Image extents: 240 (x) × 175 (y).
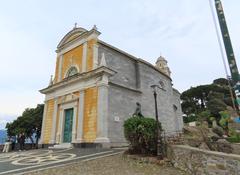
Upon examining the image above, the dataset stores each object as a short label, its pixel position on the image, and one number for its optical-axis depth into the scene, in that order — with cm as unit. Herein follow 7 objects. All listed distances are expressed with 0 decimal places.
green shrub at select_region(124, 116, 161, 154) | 587
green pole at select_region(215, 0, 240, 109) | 637
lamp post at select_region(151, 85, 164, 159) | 573
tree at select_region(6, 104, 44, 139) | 1881
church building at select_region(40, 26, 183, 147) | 948
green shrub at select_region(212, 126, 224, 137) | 892
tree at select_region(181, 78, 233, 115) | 3157
